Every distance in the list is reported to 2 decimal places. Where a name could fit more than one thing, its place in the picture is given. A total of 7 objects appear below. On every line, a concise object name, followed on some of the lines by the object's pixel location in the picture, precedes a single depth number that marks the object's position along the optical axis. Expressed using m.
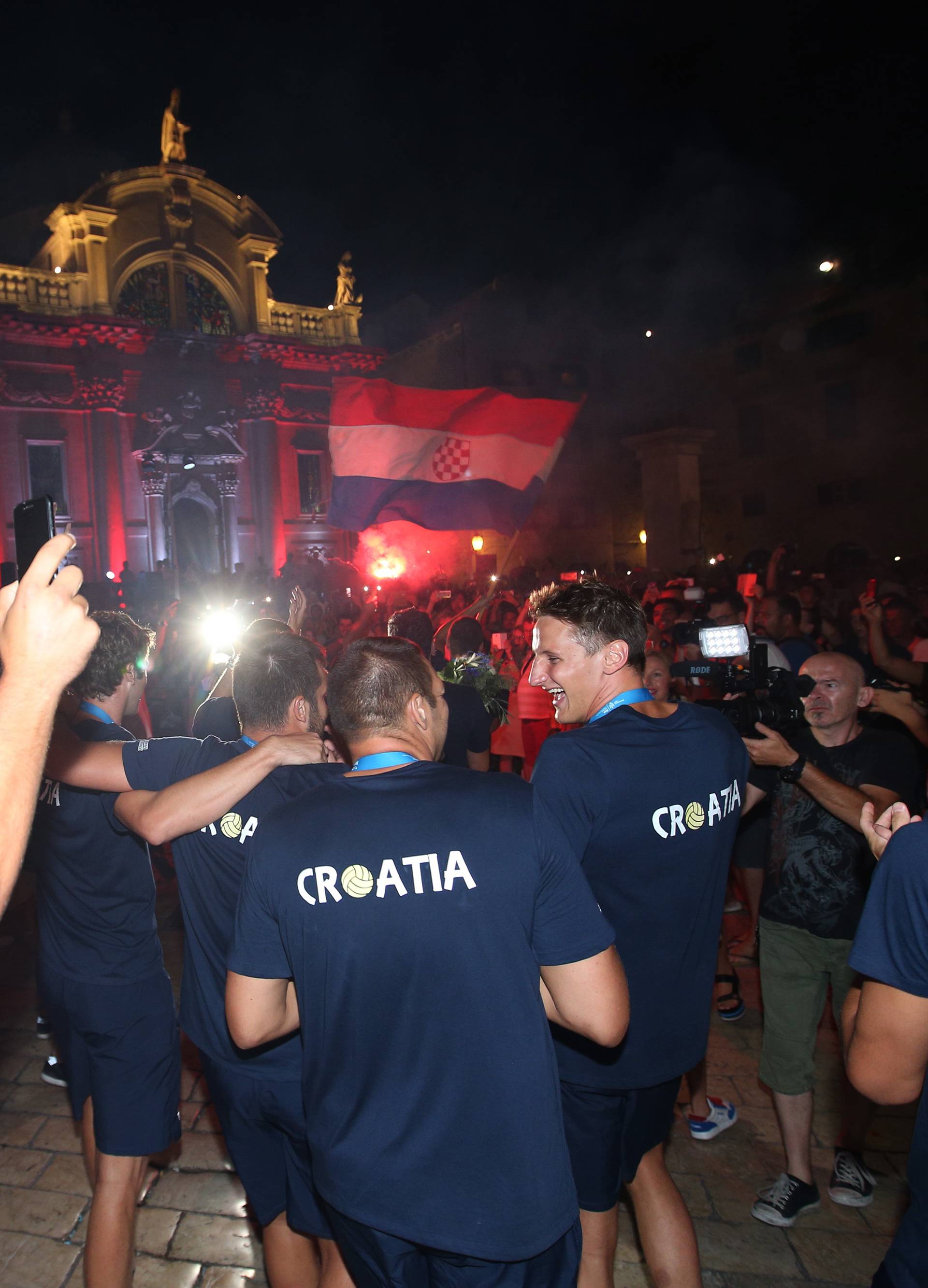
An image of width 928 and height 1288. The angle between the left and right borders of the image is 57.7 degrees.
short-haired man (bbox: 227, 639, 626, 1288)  1.73
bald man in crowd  3.26
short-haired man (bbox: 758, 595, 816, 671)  6.56
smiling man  2.39
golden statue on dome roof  32.22
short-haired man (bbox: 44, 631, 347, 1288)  2.36
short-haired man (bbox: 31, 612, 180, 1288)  2.77
